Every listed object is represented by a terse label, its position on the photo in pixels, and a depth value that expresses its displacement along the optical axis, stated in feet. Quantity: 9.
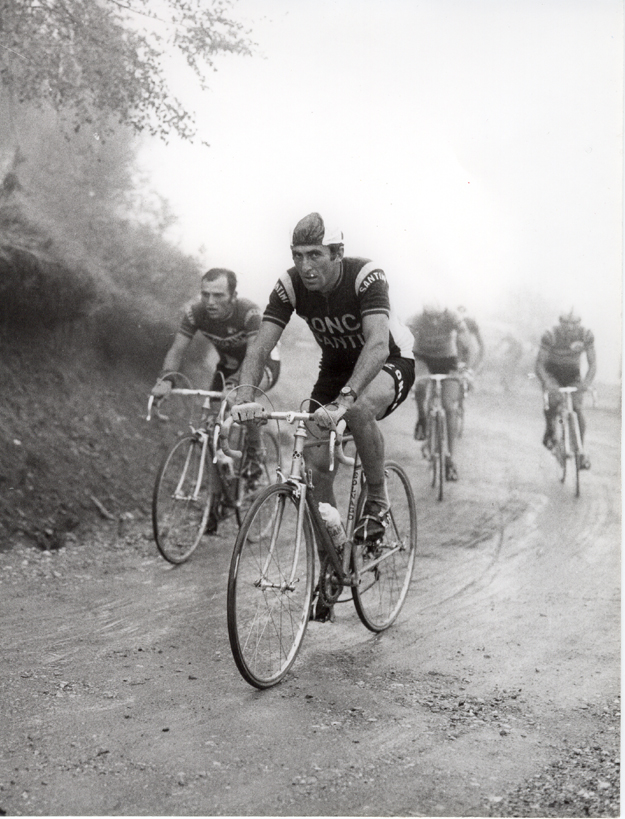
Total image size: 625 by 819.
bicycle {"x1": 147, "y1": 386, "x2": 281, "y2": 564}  16.30
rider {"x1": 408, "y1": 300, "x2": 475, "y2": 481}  18.81
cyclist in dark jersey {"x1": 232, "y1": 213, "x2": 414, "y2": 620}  11.96
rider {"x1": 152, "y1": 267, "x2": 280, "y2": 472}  17.78
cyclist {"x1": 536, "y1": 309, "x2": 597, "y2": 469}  18.28
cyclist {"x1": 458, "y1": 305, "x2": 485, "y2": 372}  18.90
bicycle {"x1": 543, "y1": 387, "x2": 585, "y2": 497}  19.07
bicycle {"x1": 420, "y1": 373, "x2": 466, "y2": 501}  19.79
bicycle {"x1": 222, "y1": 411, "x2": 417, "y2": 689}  10.52
